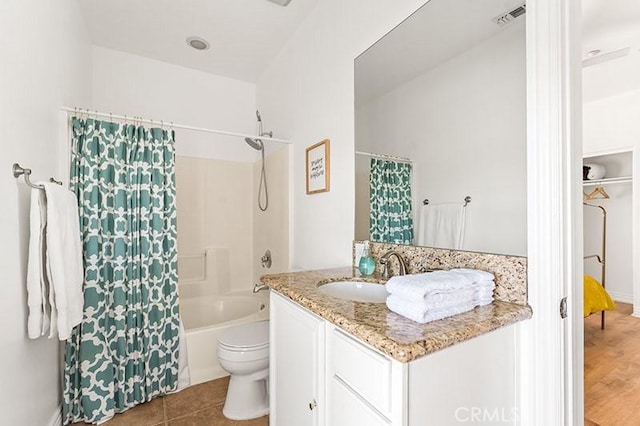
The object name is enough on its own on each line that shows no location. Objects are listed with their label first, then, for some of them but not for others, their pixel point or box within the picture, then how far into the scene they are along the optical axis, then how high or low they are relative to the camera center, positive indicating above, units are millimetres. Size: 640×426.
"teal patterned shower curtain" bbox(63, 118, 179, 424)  1726 -372
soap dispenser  1432 -269
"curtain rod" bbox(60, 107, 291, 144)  1712 +616
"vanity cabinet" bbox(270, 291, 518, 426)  685 -465
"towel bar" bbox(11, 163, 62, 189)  1132 +169
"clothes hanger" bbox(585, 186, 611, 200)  3535 +180
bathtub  2115 -954
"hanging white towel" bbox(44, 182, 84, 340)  1276 -195
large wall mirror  1009 +344
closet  3398 -181
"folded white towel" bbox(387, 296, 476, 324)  786 -286
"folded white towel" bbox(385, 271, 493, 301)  800 -212
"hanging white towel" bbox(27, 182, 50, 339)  1211 -242
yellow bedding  2549 -802
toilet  1705 -965
